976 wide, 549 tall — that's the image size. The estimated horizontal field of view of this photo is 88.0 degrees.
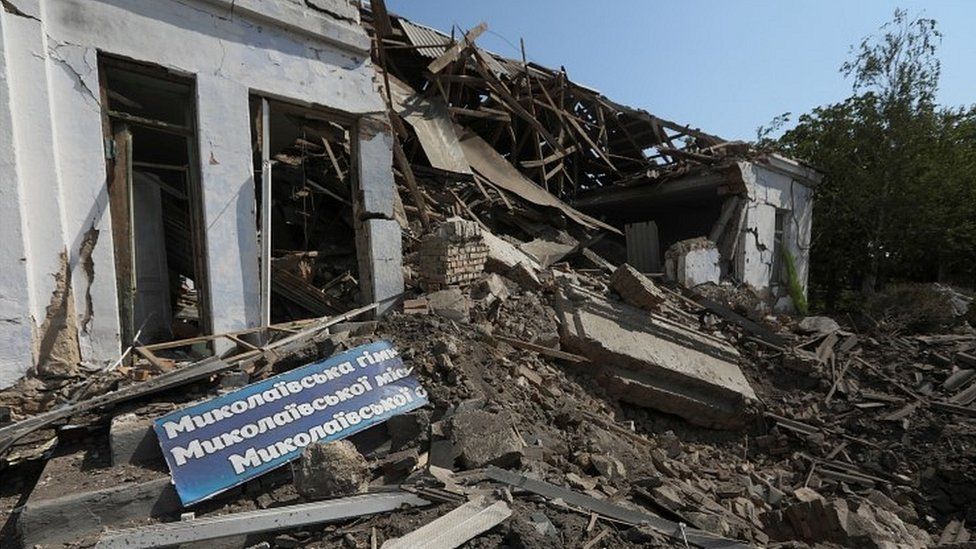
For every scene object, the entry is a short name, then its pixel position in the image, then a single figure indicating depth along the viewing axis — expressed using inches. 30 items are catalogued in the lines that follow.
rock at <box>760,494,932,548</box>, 171.2
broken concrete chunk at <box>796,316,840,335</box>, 374.6
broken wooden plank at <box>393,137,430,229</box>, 337.0
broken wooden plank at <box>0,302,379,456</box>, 145.7
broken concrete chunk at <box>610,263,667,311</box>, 299.3
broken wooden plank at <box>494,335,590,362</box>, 243.6
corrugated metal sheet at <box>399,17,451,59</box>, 428.8
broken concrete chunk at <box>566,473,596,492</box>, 154.9
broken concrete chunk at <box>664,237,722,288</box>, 424.2
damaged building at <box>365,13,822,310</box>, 435.8
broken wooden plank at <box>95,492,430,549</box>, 113.9
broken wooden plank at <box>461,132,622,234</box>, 455.5
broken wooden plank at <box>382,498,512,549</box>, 114.7
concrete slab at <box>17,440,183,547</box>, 123.2
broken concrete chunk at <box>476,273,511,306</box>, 265.1
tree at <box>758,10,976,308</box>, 584.7
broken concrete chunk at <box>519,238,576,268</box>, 404.4
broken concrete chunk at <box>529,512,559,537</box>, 123.8
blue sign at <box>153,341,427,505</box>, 142.8
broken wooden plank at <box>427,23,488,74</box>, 411.2
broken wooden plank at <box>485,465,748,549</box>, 133.6
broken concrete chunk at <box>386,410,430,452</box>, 167.6
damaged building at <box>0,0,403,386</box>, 169.3
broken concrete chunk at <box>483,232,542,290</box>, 293.3
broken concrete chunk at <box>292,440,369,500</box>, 135.0
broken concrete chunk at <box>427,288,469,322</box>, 237.5
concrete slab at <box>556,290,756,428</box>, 256.1
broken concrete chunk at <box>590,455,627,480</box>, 172.0
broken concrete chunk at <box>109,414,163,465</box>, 145.3
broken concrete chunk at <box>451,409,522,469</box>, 153.9
